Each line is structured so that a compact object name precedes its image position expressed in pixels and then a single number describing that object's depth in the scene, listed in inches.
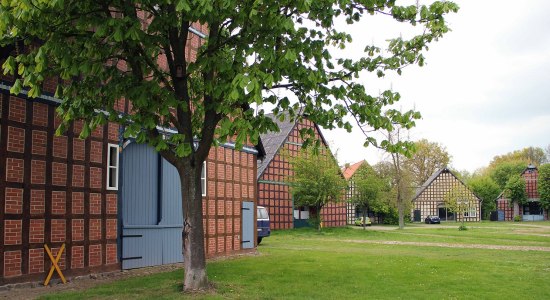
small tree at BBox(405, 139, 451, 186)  2810.0
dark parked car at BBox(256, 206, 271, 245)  913.5
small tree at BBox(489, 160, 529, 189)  3178.6
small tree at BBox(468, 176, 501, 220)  2797.7
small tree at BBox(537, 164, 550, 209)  2588.6
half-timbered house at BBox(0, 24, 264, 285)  399.5
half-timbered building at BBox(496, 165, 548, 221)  2728.8
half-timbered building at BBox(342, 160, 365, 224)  2113.4
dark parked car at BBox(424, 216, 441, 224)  2327.8
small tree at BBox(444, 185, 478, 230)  1695.0
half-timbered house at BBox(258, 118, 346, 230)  1438.2
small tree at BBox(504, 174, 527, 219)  2714.1
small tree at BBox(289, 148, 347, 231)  1336.1
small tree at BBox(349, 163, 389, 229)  1521.9
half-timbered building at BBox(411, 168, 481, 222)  2539.4
